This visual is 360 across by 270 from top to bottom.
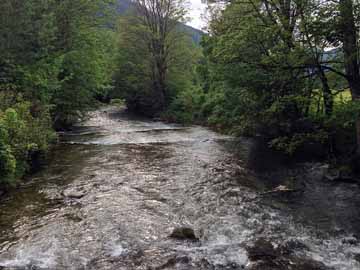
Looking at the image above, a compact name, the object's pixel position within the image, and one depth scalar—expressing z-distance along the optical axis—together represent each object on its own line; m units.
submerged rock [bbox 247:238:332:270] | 5.87
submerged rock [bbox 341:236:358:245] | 6.86
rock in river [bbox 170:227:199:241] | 7.06
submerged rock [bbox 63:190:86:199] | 9.90
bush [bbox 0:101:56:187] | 10.17
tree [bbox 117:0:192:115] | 37.08
